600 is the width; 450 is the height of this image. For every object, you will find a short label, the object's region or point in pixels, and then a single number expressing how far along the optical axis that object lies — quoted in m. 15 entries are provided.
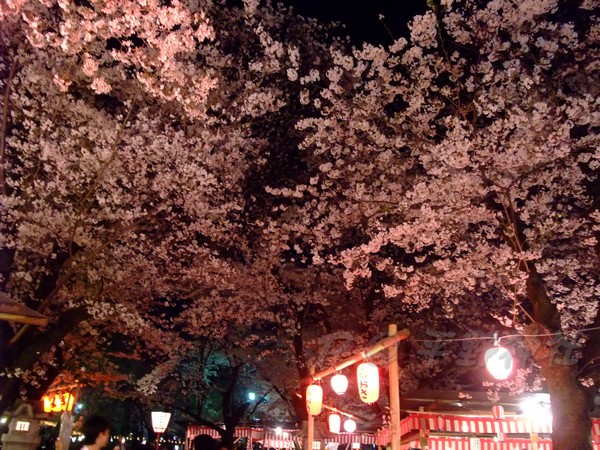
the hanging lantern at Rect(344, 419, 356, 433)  20.78
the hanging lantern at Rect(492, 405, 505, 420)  12.90
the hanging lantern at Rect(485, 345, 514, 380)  10.73
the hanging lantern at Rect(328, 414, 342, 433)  19.11
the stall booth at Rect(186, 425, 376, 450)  30.75
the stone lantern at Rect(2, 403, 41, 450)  13.86
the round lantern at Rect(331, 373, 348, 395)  14.41
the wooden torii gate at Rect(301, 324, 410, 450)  8.78
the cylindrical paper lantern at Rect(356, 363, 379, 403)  11.36
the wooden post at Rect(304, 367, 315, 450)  14.96
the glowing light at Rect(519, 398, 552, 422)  12.56
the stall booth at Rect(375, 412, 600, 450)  12.96
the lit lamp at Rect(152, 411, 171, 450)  15.94
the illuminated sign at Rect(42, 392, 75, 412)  17.11
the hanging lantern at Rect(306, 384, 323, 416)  14.83
